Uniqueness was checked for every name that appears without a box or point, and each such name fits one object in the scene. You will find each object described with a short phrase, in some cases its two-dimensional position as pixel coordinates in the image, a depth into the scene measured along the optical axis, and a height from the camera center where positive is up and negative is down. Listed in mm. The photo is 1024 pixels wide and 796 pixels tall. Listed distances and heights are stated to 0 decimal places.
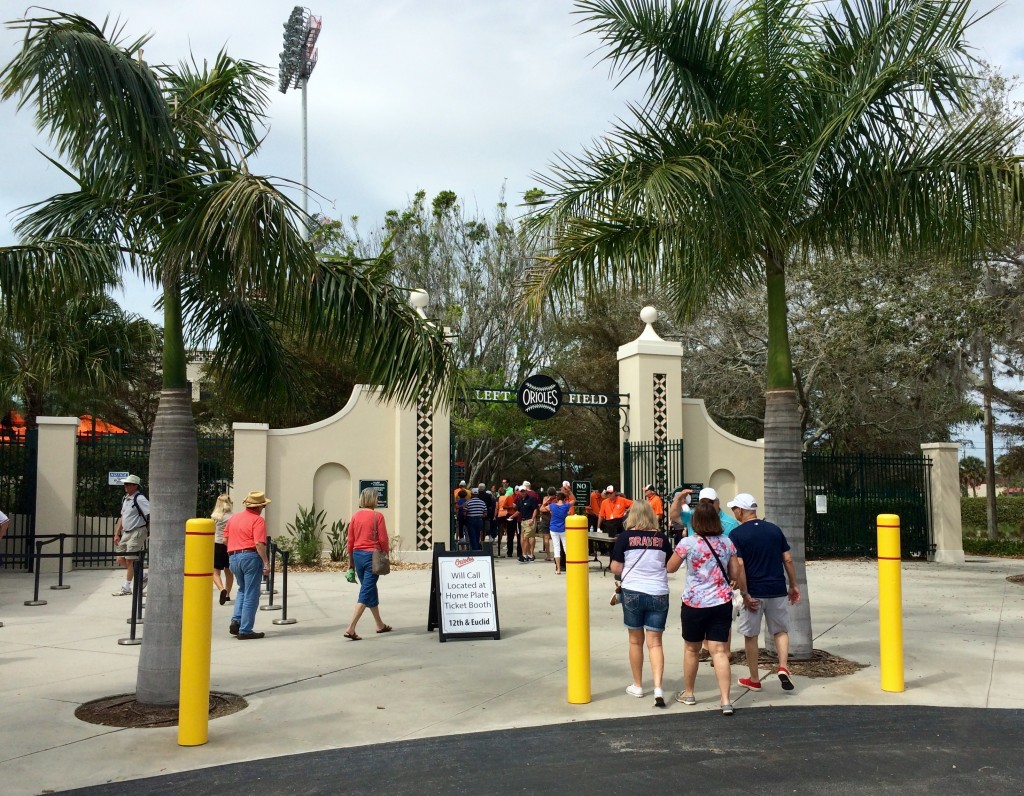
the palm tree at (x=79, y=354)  17344 +2727
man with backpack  13484 -364
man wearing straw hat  10594 -677
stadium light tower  52688 +24385
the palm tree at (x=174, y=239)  6582 +1895
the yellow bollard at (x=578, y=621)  7566 -952
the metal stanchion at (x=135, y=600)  10220 -1057
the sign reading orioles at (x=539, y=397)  20109 +2053
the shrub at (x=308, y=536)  18531 -711
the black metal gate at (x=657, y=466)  20891 +645
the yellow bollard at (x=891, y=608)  8078 -929
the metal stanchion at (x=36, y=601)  13367 -1369
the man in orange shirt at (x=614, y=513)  17422 -286
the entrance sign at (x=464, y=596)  10602 -1075
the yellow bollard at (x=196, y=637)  6387 -901
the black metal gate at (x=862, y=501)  21422 -121
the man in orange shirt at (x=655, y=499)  17234 -43
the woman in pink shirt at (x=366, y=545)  10492 -497
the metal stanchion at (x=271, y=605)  12812 -1393
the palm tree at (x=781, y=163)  8641 +3039
